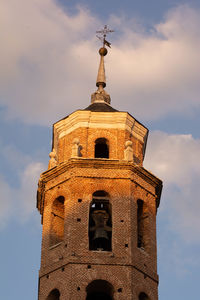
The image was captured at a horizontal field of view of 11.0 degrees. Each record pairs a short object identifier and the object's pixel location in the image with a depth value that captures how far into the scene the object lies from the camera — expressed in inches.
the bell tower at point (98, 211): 1760.6
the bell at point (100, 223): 1815.9
